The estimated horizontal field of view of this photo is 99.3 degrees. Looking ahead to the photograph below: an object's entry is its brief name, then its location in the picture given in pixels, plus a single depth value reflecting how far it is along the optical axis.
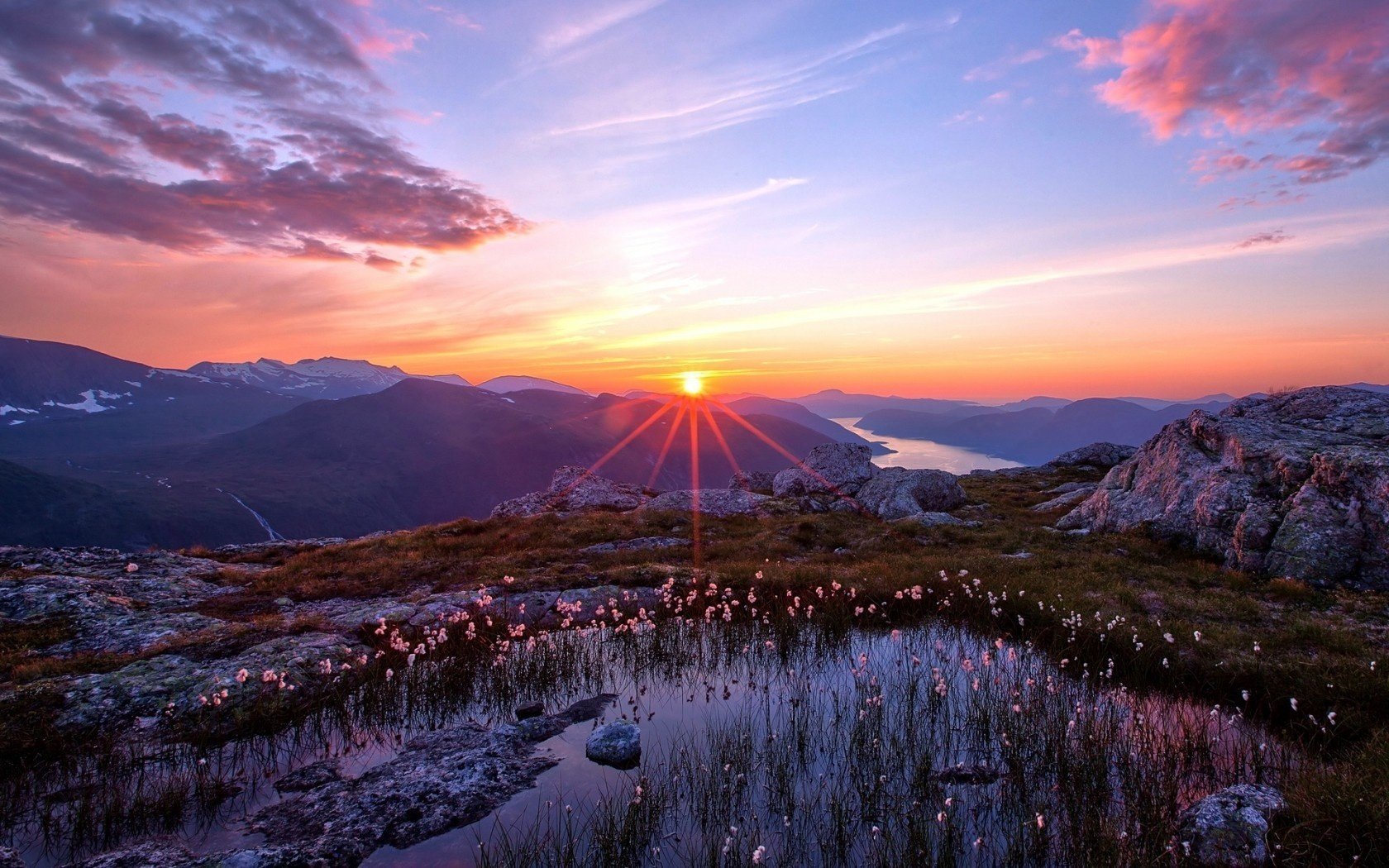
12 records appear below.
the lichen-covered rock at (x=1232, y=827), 6.23
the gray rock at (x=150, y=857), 6.49
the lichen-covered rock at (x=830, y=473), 37.81
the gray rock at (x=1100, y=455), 42.12
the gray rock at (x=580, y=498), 36.03
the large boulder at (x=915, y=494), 31.47
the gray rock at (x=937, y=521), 26.23
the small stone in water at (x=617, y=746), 9.10
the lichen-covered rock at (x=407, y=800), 7.09
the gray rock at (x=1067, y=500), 29.02
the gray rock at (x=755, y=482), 45.94
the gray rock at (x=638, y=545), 24.43
